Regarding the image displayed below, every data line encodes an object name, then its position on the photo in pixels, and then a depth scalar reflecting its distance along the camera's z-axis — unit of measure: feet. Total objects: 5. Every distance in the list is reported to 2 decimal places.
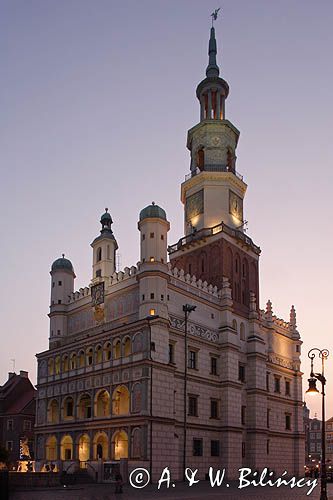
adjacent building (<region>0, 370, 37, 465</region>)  296.10
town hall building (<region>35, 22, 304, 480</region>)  195.93
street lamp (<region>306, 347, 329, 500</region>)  97.05
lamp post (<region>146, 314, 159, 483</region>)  184.12
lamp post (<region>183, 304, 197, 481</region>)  188.14
